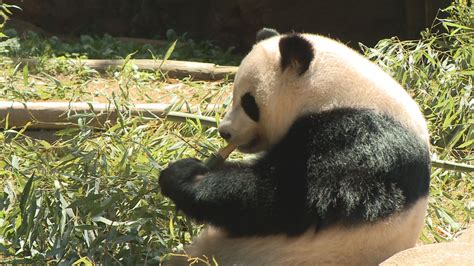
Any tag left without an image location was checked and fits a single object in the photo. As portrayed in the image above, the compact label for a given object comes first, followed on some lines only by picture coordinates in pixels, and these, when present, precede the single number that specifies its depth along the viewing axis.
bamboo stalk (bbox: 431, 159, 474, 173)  9.70
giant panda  6.86
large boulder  6.62
